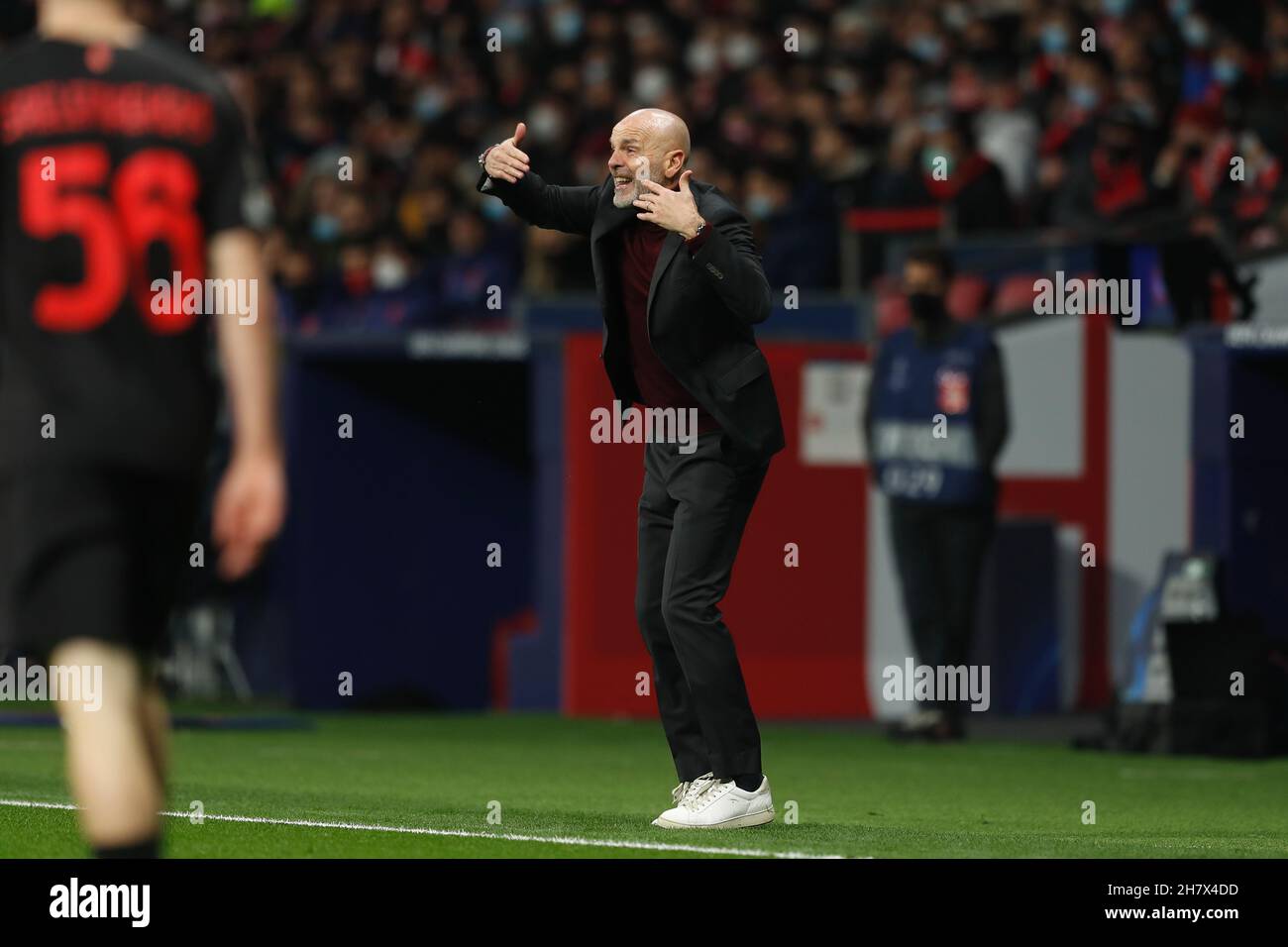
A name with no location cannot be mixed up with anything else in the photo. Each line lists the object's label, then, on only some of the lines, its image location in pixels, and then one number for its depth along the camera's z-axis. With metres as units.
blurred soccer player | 4.21
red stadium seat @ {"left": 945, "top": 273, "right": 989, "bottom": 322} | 15.60
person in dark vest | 12.83
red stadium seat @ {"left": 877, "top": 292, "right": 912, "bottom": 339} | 15.61
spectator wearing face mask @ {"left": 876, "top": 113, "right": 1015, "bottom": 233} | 16.67
